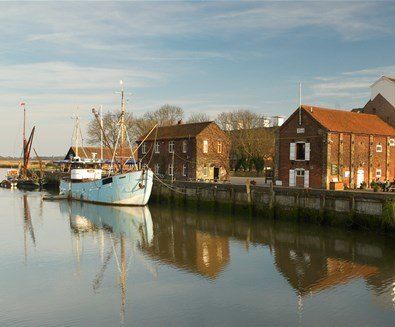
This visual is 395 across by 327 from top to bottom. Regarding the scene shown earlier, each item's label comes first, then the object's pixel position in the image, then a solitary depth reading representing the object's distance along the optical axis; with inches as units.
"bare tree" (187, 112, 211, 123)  3398.6
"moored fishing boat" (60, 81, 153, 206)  1711.4
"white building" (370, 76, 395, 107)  1860.2
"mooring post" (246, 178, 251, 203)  1443.2
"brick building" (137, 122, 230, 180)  2116.1
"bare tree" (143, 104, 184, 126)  3277.6
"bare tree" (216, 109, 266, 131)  3110.2
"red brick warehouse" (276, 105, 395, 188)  1557.6
